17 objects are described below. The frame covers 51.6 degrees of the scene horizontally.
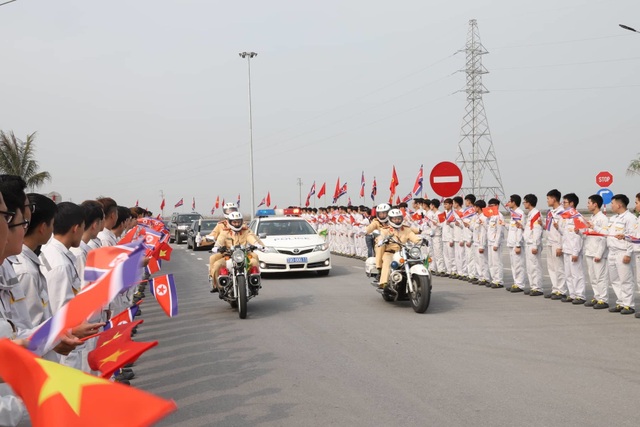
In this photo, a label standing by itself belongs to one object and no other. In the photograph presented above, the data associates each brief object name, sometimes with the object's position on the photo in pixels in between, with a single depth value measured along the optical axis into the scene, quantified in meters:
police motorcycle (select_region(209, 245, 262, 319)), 11.14
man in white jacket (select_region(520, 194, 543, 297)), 13.52
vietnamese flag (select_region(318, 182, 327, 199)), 42.59
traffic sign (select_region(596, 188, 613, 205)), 23.66
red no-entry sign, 16.03
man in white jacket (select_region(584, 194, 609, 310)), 11.59
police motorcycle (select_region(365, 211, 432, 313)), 11.05
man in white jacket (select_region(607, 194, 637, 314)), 10.82
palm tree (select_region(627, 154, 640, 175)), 38.53
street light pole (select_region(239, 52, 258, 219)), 48.99
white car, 17.48
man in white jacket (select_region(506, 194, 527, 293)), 14.10
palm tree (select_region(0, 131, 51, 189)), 35.59
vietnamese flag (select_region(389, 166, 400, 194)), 24.59
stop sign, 23.82
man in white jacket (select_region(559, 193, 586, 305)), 12.20
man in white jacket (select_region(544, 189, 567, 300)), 12.86
